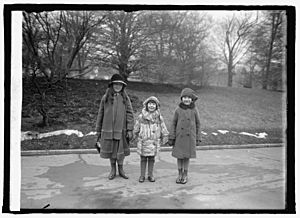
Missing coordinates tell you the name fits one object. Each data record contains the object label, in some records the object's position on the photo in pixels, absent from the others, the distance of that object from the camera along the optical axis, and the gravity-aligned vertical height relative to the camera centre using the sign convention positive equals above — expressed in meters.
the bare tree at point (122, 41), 8.34 +2.10
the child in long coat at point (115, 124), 4.52 -0.24
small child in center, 4.44 -0.38
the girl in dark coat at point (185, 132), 4.37 -0.36
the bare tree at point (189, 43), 8.38 +2.24
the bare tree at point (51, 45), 6.26 +1.60
